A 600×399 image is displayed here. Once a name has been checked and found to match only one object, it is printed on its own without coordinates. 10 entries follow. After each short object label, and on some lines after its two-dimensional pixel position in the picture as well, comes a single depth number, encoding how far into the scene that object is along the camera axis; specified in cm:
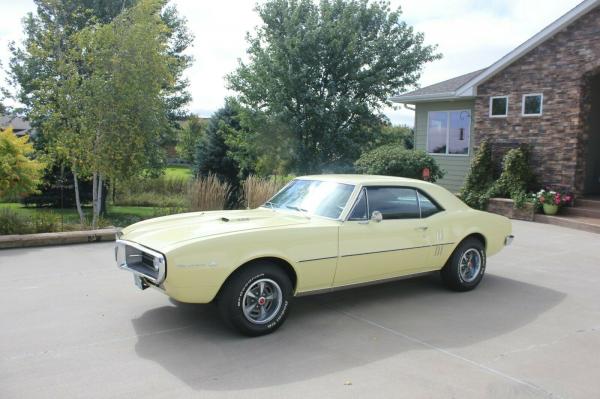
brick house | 1290
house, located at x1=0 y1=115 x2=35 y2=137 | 4499
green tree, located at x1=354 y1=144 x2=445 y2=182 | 1440
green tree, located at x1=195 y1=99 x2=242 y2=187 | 2255
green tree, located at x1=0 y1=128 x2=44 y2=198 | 1005
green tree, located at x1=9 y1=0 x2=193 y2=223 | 1023
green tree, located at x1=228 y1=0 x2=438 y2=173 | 1841
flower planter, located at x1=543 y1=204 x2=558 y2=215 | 1254
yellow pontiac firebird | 449
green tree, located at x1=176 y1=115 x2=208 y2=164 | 3941
